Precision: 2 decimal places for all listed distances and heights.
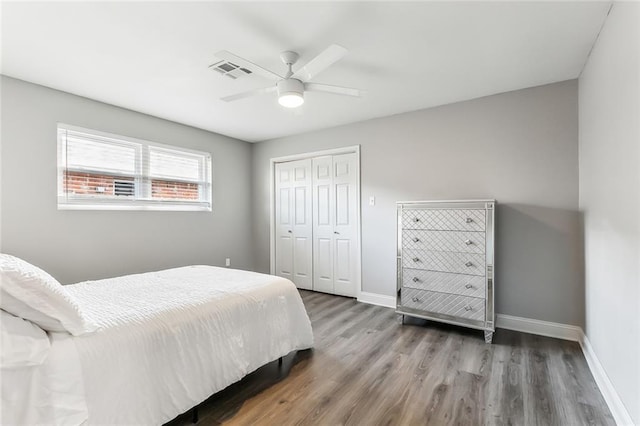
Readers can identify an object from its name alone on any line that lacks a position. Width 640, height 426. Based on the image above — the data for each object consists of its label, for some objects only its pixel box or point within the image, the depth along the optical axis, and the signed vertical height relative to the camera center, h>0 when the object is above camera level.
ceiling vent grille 2.42 +1.22
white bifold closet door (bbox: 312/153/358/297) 4.24 -0.15
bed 1.19 -0.69
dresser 2.80 -0.49
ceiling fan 2.04 +1.01
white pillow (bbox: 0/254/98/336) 1.18 -0.36
